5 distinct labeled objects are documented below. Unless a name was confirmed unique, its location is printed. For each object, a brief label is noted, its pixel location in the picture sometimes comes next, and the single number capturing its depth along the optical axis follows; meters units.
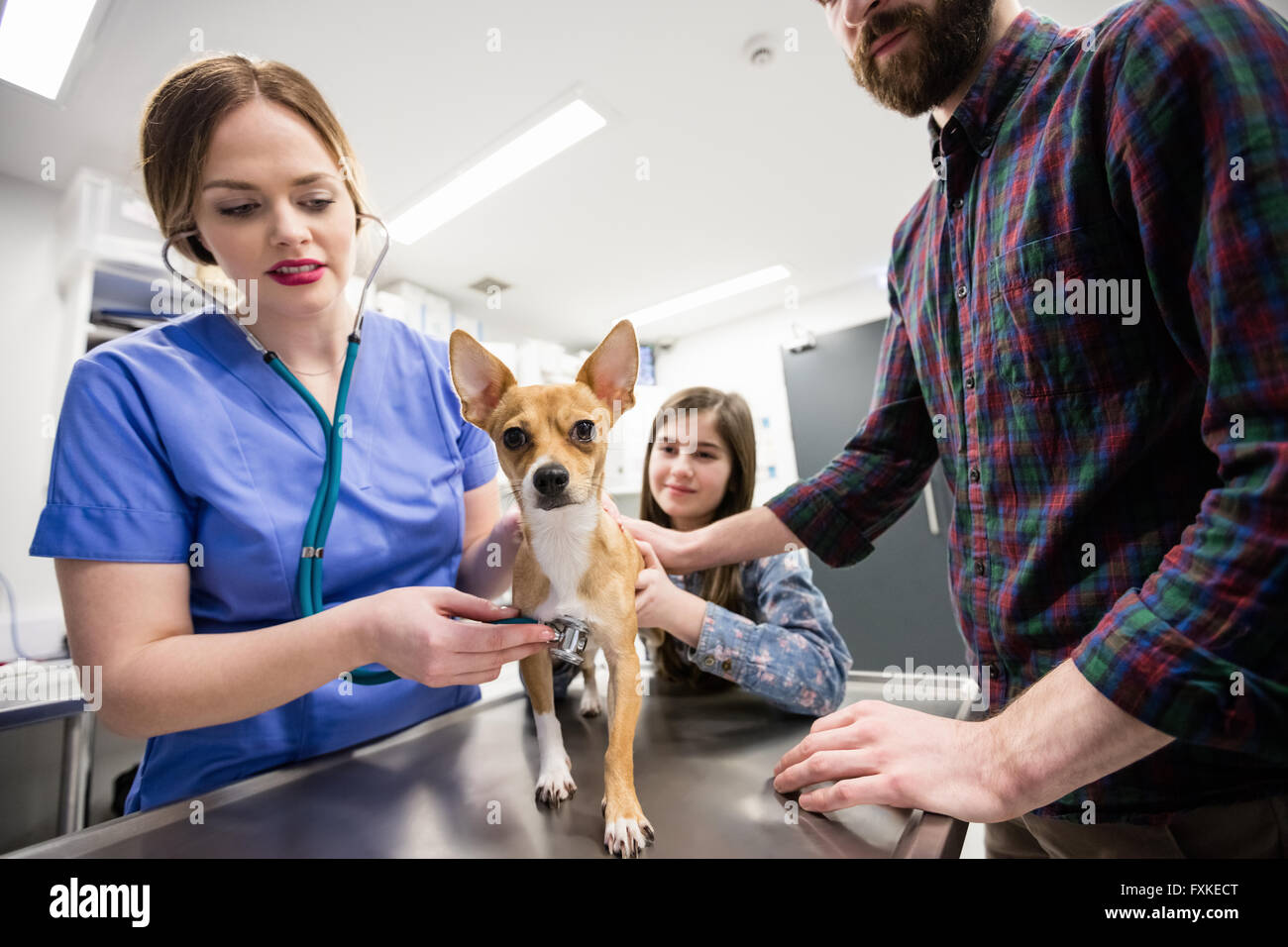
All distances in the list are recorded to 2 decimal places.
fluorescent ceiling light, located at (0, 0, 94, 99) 1.89
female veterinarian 0.71
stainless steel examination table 0.65
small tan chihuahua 0.80
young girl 1.07
